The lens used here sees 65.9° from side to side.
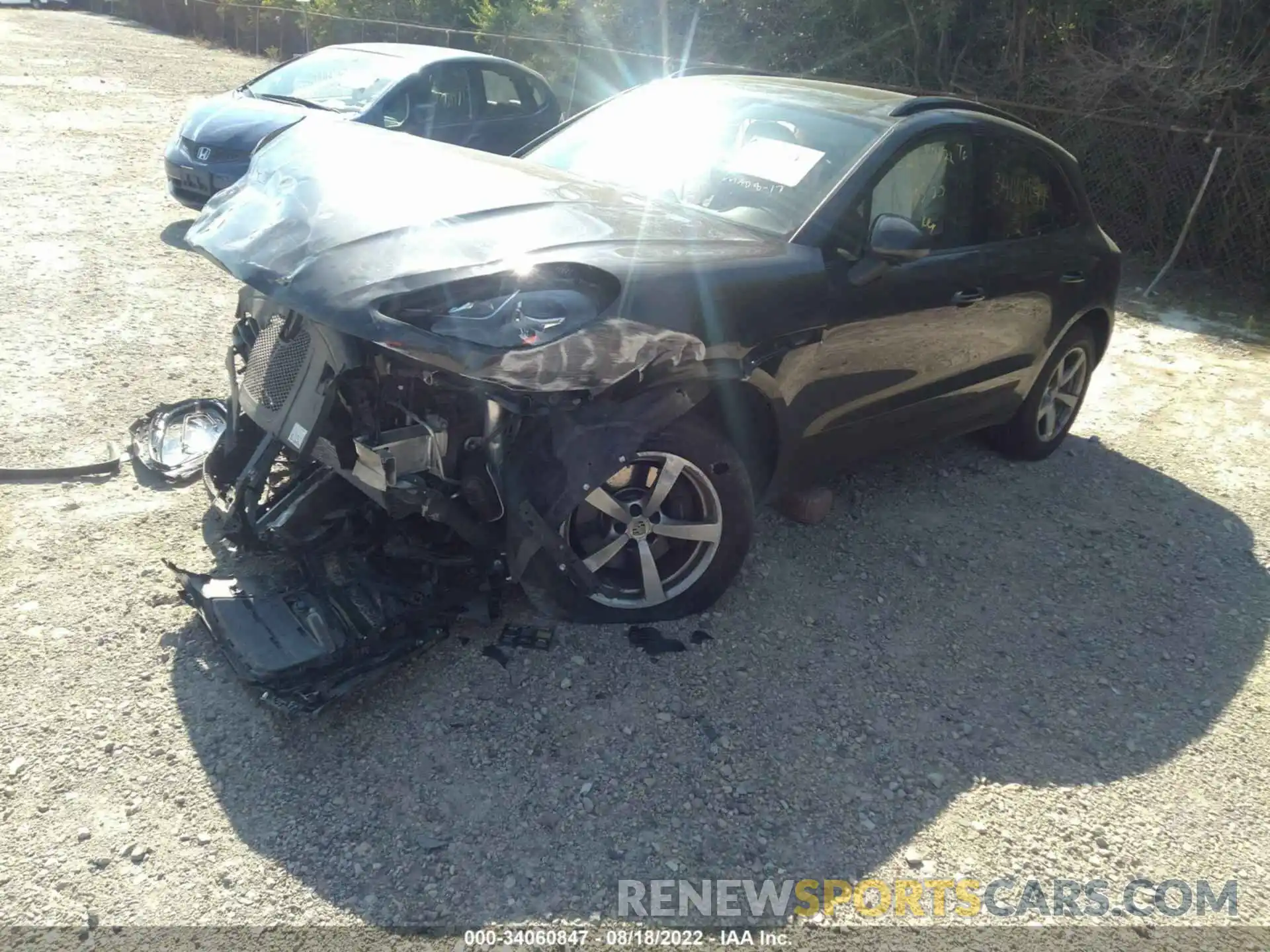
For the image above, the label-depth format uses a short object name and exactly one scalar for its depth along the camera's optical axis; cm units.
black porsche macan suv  305
